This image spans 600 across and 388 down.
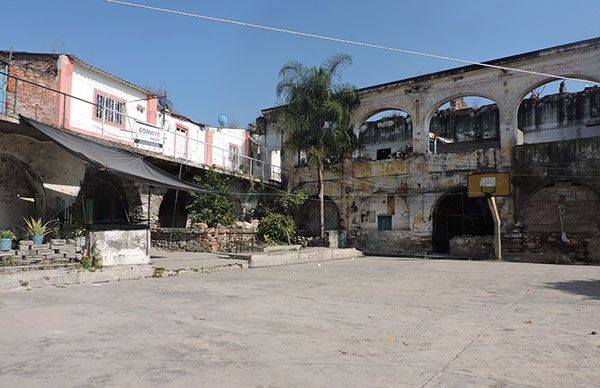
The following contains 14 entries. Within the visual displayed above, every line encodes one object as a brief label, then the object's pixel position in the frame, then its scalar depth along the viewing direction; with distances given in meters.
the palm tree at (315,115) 21.28
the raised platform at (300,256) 13.40
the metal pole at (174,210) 20.95
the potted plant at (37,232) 9.64
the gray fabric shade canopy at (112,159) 9.57
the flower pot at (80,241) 9.90
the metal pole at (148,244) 11.38
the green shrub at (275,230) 18.97
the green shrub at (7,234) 9.34
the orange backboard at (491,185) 18.61
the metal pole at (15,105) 9.98
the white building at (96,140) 11.26
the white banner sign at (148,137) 17.15
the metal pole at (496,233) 18.11
